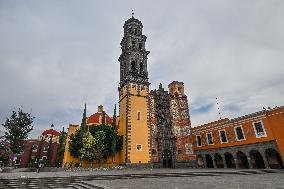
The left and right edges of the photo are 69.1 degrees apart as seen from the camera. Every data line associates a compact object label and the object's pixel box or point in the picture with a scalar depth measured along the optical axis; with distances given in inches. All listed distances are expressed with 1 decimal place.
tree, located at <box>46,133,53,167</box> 1490.2
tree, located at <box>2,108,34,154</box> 1469.0
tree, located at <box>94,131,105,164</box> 1188.7
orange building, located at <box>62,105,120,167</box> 1263.0
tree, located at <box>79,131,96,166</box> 1177.5
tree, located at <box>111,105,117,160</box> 1196.7
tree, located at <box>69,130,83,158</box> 1266.0
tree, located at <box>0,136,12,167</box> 1328.7
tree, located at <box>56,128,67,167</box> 1555.9
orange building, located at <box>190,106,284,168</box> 1046.4
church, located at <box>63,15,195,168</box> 1210.6
